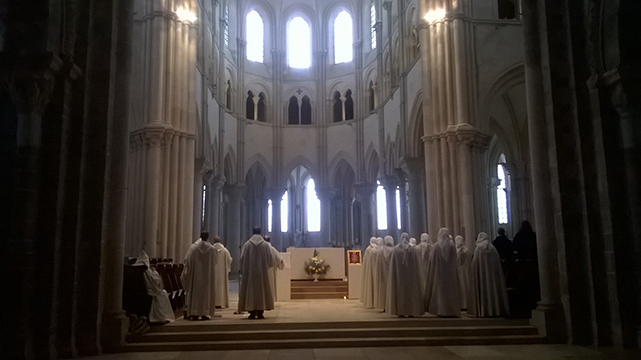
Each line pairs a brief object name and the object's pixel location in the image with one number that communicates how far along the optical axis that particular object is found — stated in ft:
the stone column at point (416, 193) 81.92
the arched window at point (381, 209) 120.06
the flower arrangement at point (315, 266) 60.54
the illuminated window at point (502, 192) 101.96
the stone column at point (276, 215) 111.86
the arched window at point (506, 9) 72.23
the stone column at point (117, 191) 31.14
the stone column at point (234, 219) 107.04
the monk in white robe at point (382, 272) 45.06
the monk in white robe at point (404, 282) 40.78
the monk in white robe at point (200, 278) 39.63
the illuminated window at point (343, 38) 114.21
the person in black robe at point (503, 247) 43.57
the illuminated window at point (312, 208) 131.95
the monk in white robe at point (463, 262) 43.66
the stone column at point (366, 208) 107.55
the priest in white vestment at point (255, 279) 40.04
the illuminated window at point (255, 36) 113.09
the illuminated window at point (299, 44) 116.26
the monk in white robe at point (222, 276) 46.50
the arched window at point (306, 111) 115.55
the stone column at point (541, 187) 33.14
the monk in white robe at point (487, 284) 39.60
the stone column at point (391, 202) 96.89
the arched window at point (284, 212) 129.80
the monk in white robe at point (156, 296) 36.42
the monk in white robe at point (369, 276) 48.88
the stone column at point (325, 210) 112.78
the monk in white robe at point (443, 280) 40.22
